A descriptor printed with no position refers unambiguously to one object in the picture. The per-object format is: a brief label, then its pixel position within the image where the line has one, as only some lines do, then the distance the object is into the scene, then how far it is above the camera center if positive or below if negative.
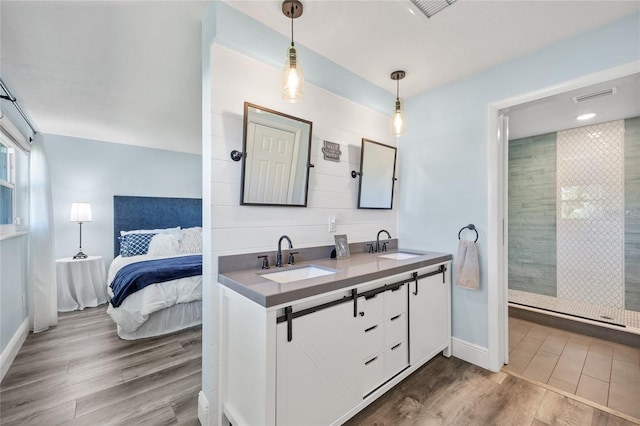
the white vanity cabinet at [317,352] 1.27 -0.77
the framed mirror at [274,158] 1.73 +0.38
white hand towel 2.25 -0.45
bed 2.81 -0.67
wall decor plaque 2.22 +0.51
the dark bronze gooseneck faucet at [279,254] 1.83 -0.28
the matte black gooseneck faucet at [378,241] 2.60 -0.27
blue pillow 4.14 -0.48
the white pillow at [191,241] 4.30 -0.46
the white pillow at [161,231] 4.28 -0.30
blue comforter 2.81 -0.67
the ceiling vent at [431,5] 1.57 +1.22
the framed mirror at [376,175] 2.49 +0.36
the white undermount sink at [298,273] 1.77 -0.41
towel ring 2.33 -0.13
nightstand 3.63 -0.97
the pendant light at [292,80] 1.41 +0.70
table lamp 3.80 -0.01
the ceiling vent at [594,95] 2.26 +1.04
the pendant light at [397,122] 2.10 +0.70
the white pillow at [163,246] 4.05 -0.49
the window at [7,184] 2.51 +0.28
